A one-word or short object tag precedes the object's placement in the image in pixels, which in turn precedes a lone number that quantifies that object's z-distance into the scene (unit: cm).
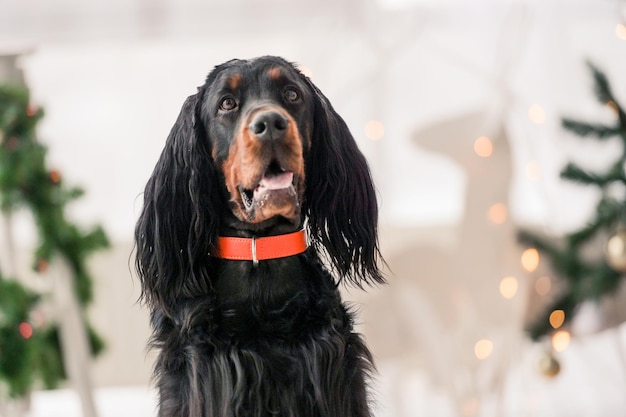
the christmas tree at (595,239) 297
